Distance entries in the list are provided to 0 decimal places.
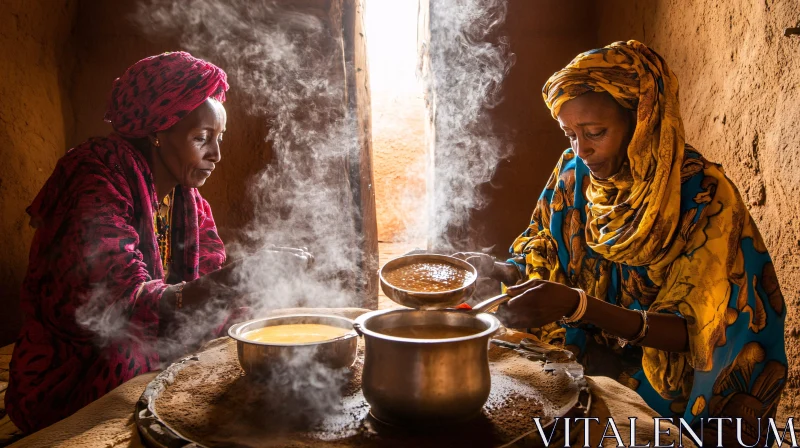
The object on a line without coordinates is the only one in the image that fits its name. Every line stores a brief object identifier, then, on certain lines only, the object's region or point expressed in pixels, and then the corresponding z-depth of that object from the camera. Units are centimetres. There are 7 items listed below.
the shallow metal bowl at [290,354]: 149
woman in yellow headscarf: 205
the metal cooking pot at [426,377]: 126
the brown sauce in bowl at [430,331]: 150
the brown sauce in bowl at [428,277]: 195
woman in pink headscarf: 207
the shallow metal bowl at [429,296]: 177
